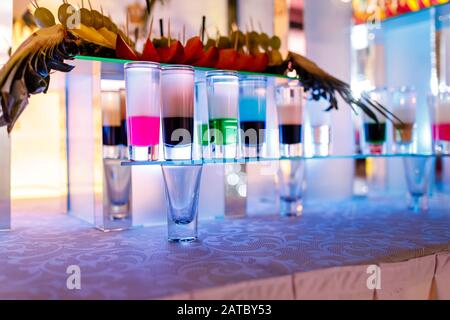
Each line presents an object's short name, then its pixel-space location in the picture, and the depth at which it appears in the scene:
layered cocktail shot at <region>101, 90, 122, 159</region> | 1.20
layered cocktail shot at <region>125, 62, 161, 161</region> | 0.95
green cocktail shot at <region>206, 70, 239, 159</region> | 1.09
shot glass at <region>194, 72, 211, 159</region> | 1.15
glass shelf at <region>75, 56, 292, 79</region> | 1.08
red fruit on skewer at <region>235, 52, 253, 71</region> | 1.25
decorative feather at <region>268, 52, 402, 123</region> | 1.33
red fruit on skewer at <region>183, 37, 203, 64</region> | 1.12
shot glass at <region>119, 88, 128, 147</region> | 1.21
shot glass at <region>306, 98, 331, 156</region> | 1.42
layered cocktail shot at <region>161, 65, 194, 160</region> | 0.96
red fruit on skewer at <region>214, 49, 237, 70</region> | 1.21
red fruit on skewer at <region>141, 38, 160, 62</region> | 1.08
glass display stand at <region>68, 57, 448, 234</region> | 1.11
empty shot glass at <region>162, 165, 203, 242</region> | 0.96
